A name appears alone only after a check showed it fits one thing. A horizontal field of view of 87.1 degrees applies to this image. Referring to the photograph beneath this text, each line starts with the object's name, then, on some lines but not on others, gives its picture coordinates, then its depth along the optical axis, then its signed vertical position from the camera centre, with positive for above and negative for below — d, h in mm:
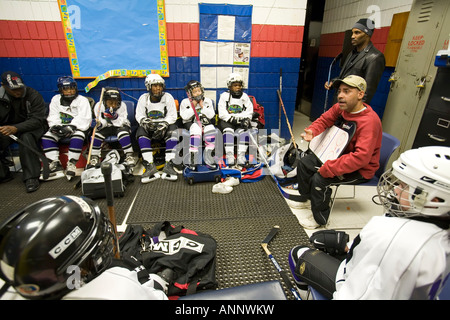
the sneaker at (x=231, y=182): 2938 -1376
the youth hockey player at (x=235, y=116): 3342 -726
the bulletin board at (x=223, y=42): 3549 +307
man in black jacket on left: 2867 -724
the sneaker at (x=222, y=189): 2816 -1393
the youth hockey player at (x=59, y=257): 669 -552
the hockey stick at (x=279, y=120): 4172 -922
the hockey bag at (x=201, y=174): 2957 -1307
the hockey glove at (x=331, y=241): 1437 -1012
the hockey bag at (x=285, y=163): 3041 -1219
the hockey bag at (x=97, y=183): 2607 -1259
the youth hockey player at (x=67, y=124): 3119 -803
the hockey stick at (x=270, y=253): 1477 -1365
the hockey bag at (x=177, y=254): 1568 -1281
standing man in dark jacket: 2646 +67
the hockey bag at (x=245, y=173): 3078 -1343
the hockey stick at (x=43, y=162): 2912 -1192
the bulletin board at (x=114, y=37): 3336 +318
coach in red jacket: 2037 -766
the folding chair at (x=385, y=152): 2107 -724
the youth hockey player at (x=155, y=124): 3168 -818
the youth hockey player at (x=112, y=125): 3227 -826
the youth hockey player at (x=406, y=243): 778 -578
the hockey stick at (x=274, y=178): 2654 -1357
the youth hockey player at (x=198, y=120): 3203 -781
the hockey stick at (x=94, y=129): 3027 -841
